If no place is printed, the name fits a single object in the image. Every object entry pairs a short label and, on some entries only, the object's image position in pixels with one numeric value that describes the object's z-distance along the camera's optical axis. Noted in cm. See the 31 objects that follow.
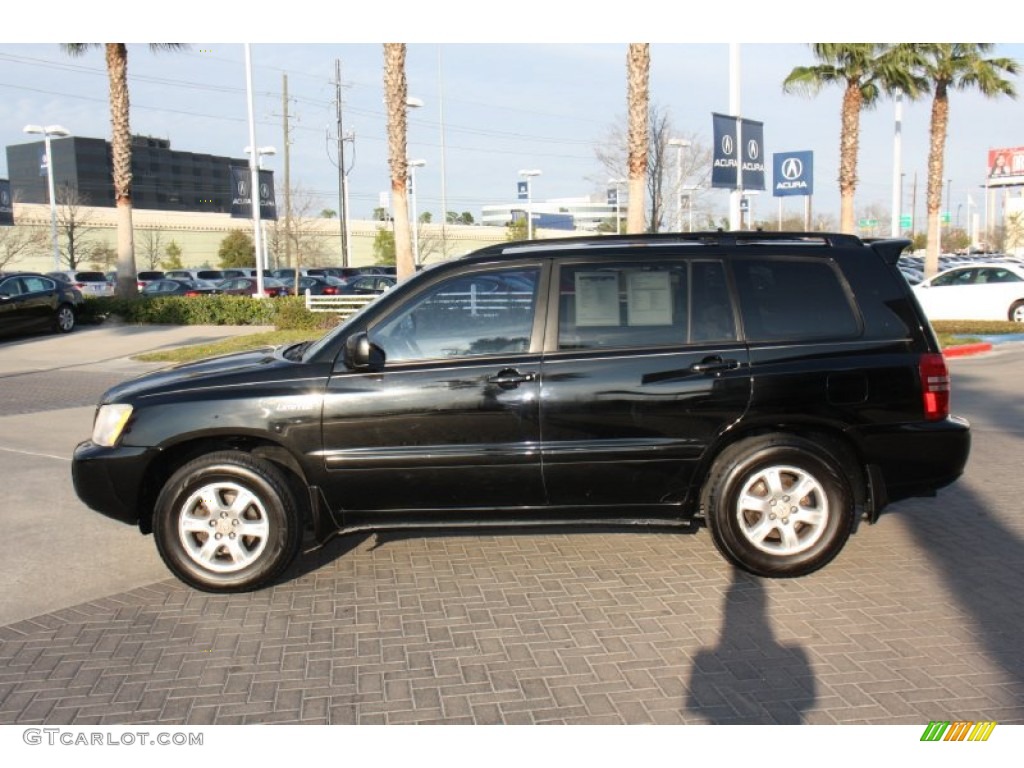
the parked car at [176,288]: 3644
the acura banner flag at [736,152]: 1491
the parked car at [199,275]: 4396
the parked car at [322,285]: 3484
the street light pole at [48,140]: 3969
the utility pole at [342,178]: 5072
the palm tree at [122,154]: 2528
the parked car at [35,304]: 2139
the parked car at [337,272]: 4509
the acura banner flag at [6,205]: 2727
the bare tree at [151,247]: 6131
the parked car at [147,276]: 4519
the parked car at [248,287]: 3628
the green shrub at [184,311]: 2556
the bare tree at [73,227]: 5197
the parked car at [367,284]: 3534
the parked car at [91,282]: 3938
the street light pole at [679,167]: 2503
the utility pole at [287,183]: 4531
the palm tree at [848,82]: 2589
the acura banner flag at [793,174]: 1983
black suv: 508
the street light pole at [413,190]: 4616
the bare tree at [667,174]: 2473
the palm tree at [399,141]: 2211
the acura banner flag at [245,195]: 2897
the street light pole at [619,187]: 3078
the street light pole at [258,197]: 2895
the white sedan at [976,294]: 2192
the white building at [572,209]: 13675
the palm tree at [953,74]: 2725
